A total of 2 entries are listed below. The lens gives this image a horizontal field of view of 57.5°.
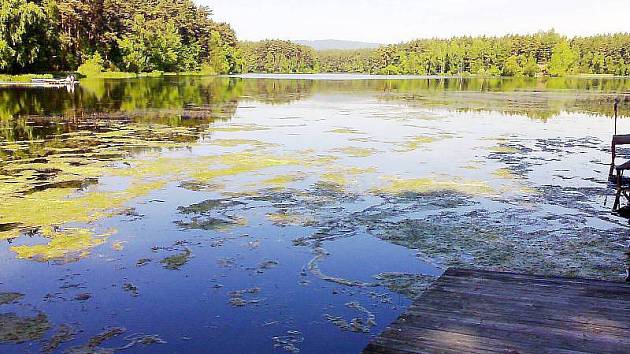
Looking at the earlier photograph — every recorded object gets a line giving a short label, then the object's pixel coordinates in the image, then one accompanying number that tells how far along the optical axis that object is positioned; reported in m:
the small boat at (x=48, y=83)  47.27
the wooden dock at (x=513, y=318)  3.76
